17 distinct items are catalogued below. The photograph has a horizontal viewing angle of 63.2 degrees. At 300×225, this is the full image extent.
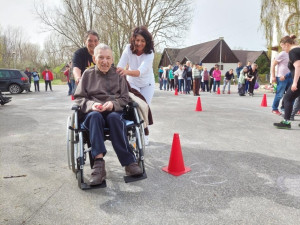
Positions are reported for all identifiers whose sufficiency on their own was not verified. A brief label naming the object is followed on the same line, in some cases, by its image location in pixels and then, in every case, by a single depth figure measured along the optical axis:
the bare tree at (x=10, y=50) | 49.69
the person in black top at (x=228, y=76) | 14.66
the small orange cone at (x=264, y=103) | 9.07
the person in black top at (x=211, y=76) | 16.46
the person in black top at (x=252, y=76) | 13.27
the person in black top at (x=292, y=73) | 4.97
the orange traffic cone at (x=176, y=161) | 3.09
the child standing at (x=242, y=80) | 13.39
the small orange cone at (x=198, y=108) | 8.05
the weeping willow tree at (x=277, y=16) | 13.66
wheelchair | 2.54
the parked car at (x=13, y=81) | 15.28
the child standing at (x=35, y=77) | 18.17
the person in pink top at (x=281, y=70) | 6.45
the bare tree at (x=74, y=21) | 21.64
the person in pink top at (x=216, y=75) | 15.80
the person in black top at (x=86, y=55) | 3.65
